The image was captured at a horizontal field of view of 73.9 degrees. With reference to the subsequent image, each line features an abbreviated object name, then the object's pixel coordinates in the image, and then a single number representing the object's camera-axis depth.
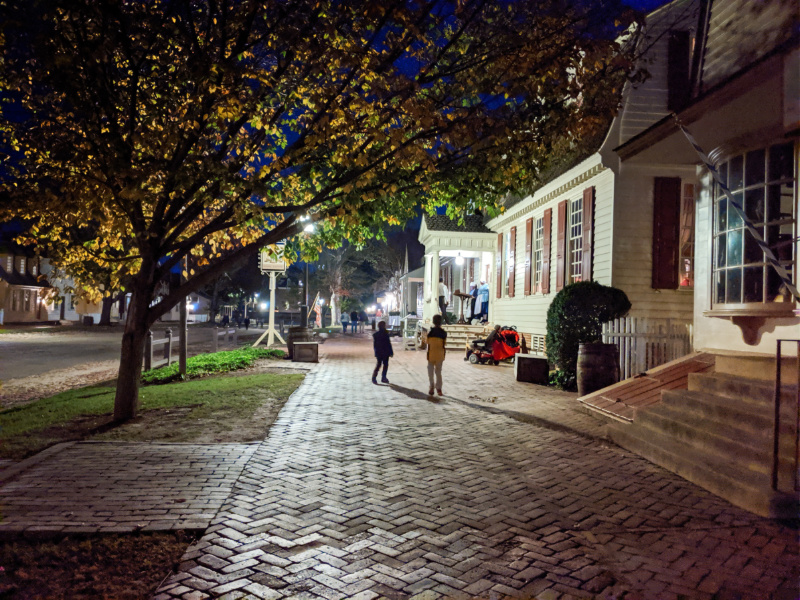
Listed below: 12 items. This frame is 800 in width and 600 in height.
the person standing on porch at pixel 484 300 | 21.94
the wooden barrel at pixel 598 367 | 9.70
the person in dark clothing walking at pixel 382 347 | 12.34
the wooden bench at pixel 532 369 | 12.30
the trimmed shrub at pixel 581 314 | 11.48
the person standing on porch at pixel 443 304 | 23.41
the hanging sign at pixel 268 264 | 19.94
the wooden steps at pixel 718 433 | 4.78
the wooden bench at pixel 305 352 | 17.05
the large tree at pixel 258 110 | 6.80
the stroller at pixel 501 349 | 16.41
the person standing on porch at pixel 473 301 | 22.67
